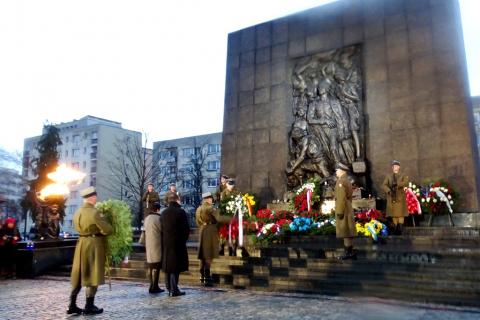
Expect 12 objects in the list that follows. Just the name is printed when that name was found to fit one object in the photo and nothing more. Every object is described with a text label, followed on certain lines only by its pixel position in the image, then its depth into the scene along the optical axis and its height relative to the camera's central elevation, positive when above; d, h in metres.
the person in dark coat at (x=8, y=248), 14.41 -0.22
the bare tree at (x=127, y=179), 50.99 +9.85
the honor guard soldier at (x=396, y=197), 12.32 +1.16
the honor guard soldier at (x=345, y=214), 10.12 +0.57
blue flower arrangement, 13.11 +0.42
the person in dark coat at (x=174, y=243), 9.17 -0.07
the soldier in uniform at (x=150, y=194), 14.93 +1.60
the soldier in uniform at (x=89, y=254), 7.55 -0.24
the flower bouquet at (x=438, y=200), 13.33 +1.16
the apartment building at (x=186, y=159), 60.56 +12.24
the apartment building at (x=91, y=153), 76.75 +15.86
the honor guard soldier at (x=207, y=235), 10.59 +0.11
